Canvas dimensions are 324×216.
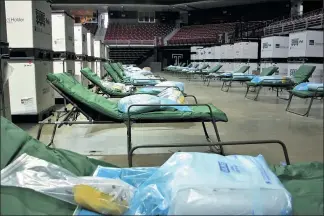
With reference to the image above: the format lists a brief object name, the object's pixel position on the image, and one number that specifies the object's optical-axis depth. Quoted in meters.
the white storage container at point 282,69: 11.28
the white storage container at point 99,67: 13.10
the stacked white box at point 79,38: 8.78
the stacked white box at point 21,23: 4.55
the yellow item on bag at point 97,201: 1.28
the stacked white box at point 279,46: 11.80
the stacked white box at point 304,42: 9.56
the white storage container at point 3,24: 3.50
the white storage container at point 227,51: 16.20
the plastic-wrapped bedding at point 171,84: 5.34
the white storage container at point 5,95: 3.36
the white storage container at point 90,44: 10.62
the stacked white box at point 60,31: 6.61
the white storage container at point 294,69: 8.88
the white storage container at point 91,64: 10.49
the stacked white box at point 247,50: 14.44
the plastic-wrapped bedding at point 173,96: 3.34
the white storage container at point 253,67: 13.65
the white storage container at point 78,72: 8.30
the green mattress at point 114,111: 3.02
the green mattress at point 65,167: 1.25
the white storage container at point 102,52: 14.98
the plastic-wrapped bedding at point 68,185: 1.30
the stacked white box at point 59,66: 6.68
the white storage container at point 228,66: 15.93
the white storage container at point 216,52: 18.02
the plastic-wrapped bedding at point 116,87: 5.56
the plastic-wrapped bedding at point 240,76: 9.53
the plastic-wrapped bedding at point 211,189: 1.11
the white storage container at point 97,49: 13.83
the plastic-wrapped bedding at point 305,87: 5.32
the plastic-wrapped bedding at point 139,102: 3.11
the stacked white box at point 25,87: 4.62
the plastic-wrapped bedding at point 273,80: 7.25
